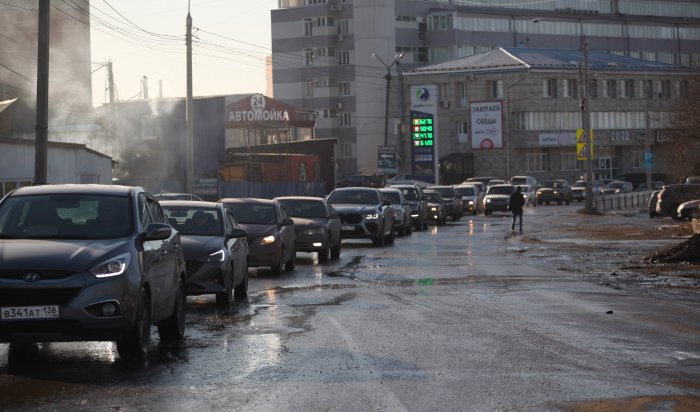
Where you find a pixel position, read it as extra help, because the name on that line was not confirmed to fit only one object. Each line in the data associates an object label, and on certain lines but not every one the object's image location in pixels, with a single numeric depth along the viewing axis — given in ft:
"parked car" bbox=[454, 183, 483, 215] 230.48
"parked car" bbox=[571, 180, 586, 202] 293.35
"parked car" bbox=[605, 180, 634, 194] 292.63
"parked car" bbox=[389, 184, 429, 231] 160.25
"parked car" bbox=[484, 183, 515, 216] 220.84
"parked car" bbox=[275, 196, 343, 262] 94.07
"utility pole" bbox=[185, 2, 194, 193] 135.85
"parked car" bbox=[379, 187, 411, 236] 139.33
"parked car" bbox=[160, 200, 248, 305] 56.24
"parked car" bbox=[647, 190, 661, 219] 184.65
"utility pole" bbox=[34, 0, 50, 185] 78.23
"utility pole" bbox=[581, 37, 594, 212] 207.51
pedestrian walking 150.00
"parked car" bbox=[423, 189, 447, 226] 179.83
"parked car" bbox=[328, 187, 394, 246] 117.60
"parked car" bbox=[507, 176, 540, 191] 274.57
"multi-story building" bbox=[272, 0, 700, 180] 370.53
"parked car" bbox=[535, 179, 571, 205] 276.00
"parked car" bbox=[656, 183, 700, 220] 176.86
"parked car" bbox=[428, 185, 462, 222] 199.52
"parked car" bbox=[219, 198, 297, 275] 77.25
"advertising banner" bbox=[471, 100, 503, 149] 322.96
